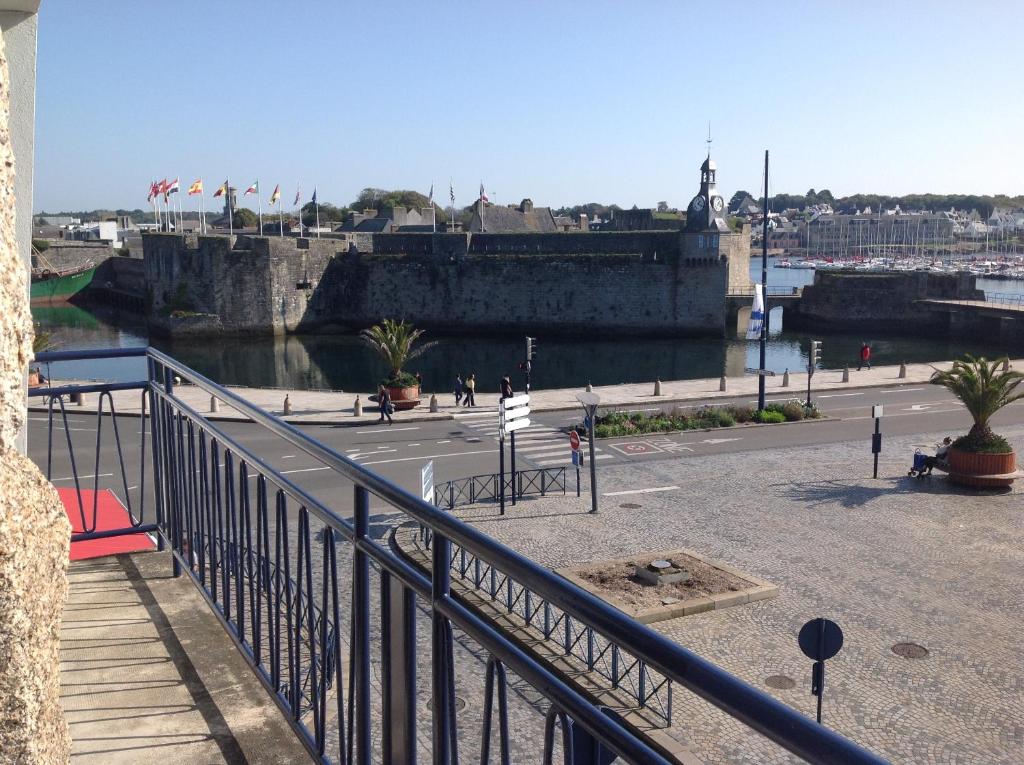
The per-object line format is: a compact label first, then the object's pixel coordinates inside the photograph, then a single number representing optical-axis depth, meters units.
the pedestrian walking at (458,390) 30.83
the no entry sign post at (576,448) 18.78
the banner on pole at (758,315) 31.28
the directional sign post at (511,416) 17.66
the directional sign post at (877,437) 19.72
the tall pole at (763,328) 28.17
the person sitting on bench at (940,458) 20.34
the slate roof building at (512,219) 78.31
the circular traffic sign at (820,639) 8.59
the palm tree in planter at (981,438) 19.64
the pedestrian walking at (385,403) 27.95
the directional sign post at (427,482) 14.98
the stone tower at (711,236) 61.67
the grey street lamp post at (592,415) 17.55
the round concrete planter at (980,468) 19.53
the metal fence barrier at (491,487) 18.39
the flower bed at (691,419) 25.77
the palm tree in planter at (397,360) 30.14
